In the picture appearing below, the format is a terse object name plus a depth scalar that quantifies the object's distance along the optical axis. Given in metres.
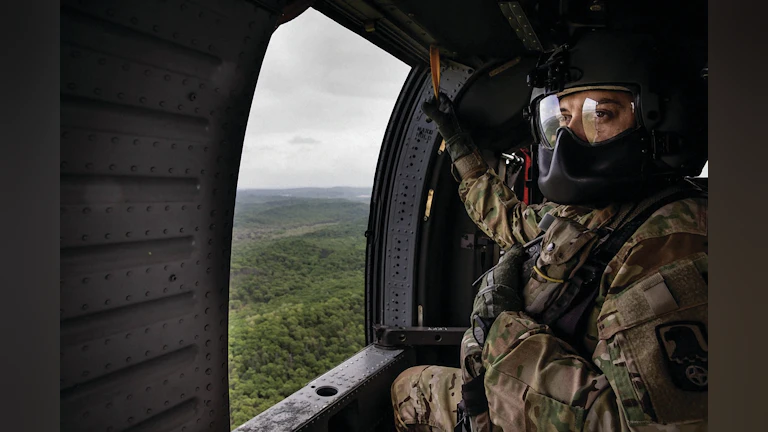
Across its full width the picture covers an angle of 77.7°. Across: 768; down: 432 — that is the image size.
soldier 1.40
